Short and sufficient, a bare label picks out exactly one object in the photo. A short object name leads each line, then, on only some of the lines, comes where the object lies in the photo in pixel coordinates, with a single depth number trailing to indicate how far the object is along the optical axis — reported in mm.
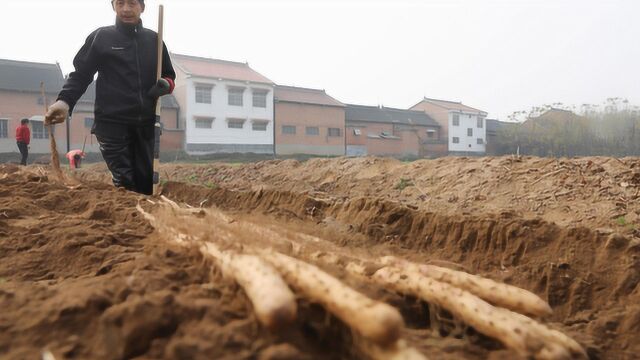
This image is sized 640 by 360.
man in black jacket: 4094
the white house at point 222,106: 30141
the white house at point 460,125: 43688
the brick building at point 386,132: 36912
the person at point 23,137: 14375
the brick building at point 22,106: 25984
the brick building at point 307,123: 33875
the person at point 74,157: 13050
